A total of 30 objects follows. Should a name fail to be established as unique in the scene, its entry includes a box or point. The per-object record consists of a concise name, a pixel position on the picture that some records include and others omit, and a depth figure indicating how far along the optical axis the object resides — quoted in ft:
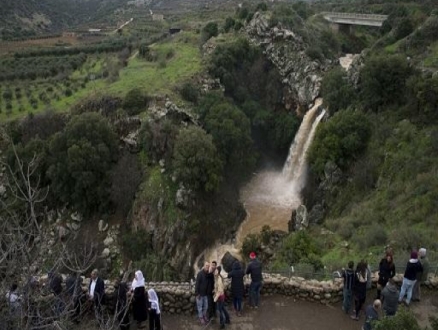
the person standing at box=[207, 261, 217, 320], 41.52
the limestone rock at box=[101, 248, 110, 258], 97.04
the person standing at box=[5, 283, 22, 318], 26.00
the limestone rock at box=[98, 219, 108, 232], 102.42
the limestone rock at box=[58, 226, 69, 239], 99.74
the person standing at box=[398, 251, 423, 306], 42.63
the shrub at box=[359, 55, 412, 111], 101.19
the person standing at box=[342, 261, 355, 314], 42.68
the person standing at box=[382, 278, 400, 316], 39.06
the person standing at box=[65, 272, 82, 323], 38.85
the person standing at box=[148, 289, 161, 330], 39.83
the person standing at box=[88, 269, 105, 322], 40.88
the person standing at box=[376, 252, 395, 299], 42.94
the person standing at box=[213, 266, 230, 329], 41.81
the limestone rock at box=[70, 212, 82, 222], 103.96
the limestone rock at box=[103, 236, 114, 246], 99.30
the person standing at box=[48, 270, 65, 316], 38.58
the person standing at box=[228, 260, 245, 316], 42.68
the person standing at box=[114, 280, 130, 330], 39.09
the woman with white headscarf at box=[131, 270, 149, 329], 39.73
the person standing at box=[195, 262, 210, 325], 41.29
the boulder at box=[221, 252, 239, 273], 64.90
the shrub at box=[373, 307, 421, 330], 32.19
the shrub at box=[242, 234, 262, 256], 89.35
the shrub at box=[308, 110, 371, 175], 99.04
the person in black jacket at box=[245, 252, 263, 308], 43.92
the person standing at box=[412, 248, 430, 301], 43.47
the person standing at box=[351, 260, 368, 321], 42.06
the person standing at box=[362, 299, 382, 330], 36.88
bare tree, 24.95
